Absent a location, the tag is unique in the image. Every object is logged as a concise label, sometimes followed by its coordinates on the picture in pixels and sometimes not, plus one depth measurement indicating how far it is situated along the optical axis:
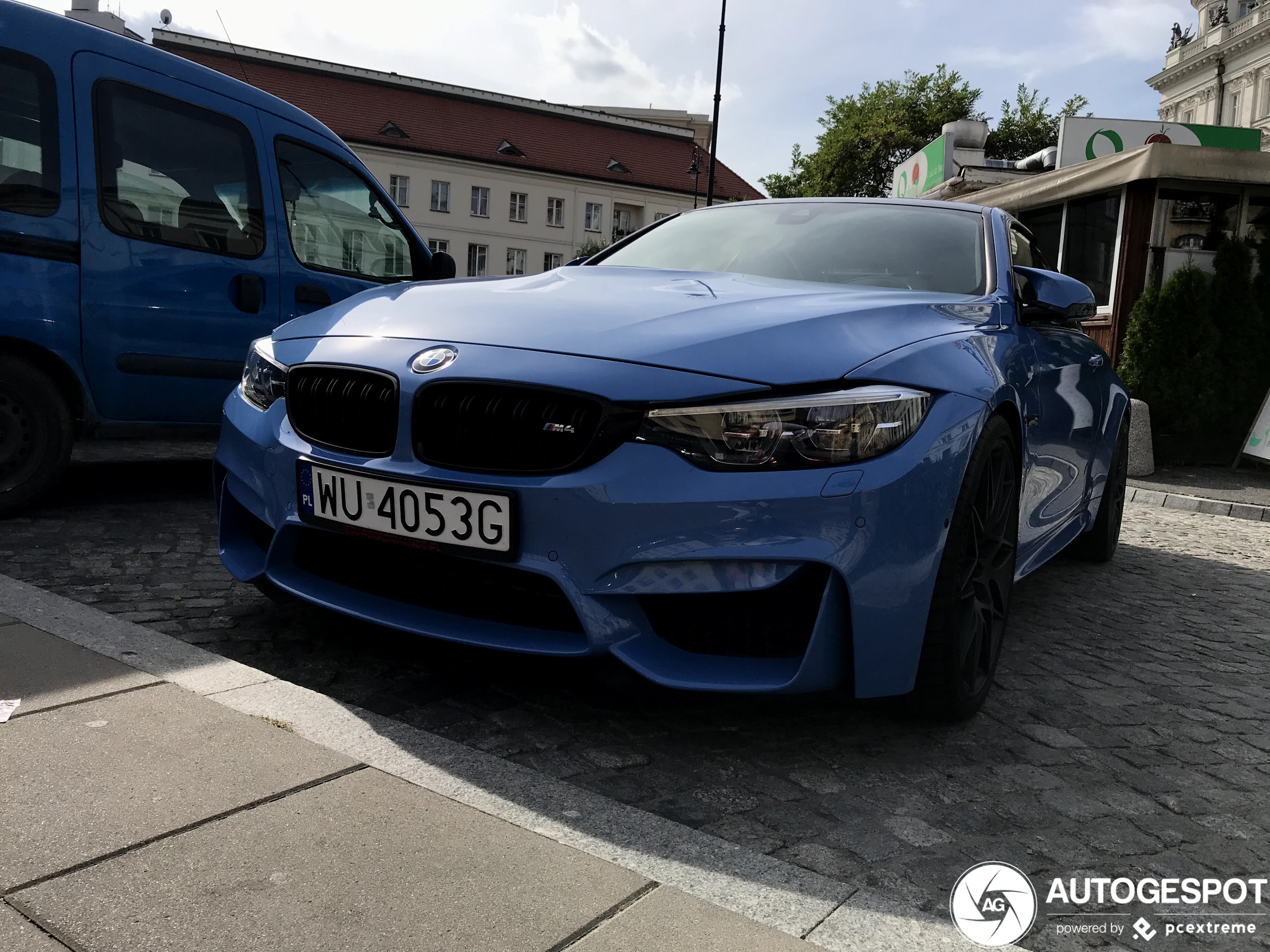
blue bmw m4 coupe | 2.57
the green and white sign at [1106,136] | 15.93
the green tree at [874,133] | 49.81
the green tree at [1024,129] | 52.41
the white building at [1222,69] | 65.44
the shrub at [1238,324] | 11.56
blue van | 4.92
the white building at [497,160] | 62.69
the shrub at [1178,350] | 11.45
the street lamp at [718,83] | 27.05
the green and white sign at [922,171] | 18.64
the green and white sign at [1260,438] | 11.12
